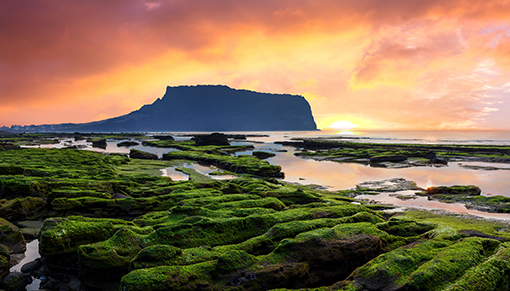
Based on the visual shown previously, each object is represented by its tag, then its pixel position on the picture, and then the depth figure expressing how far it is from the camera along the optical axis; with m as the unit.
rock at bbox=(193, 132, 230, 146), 94.06
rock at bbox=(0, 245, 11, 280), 9.50
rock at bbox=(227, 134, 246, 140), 160.66
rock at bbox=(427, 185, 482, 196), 24.73
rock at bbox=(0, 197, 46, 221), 15.03
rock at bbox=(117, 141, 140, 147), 98.74
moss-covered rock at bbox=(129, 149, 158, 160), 54.75
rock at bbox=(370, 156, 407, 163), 55.75
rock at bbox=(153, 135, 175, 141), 132.00
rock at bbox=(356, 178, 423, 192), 28.96
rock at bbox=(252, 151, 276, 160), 65.11
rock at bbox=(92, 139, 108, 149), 91.40
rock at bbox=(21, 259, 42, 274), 10.52
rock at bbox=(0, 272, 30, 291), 9.17
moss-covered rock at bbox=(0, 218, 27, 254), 11.93
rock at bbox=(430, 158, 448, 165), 53.50
